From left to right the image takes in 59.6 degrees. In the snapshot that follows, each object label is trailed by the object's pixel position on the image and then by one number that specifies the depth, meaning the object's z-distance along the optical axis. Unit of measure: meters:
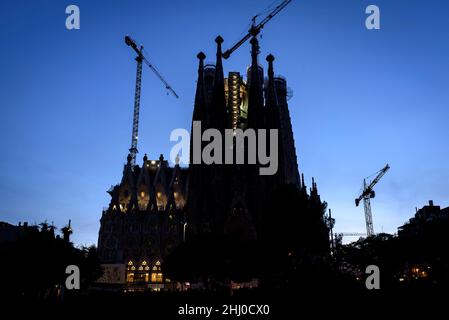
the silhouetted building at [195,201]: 82.44
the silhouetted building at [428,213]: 67.00
